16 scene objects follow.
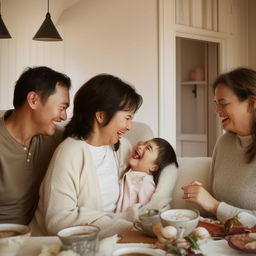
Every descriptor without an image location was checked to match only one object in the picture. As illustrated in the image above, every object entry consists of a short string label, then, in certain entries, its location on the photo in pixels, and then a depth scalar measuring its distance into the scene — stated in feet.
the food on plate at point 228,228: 4.21
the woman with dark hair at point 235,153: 5.72
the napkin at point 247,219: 4.85
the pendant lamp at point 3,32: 11.23
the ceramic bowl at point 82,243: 3.33
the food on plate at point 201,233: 3.95
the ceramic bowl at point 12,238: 3.36
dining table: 3.58
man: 6.17
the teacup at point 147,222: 4.17
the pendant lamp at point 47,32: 11.68
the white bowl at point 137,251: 3.50
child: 6.41
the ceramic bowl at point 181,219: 3.80
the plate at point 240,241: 3.65
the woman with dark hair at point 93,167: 5.29
